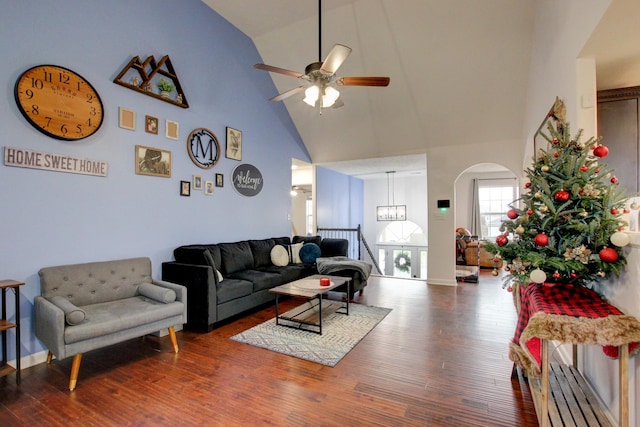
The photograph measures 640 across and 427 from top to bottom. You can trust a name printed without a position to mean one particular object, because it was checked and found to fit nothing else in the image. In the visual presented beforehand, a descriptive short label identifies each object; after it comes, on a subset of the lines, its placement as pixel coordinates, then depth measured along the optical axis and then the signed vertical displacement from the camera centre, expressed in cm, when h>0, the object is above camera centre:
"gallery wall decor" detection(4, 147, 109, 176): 259 +53
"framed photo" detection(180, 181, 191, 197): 402 +42
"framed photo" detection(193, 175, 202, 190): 420 +52
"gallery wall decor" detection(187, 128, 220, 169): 416 +102
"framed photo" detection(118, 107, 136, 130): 331 +111
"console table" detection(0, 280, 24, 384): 229 -77
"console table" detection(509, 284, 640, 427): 150 -59
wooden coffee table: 343 -112
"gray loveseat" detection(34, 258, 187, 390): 232 -78
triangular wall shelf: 335 +165
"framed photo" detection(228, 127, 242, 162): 477 +121
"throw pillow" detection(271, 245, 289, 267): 504 -60
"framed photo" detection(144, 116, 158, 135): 357 +112
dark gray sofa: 344 -76
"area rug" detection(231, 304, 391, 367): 288 -124
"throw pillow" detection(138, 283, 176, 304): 296 -72
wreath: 1137 -153
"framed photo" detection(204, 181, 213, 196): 438 +46
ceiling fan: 280 +142
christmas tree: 176 -1
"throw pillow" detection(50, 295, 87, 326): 230 -71
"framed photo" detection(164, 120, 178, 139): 381 +114
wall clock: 264 +108
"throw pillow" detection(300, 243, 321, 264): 529 -57
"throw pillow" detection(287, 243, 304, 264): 532 -59
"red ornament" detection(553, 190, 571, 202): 183 +16
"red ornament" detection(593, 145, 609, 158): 181 +42
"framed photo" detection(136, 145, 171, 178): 351 +70
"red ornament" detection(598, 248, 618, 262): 168 -18
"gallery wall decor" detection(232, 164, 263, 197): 493 +68
